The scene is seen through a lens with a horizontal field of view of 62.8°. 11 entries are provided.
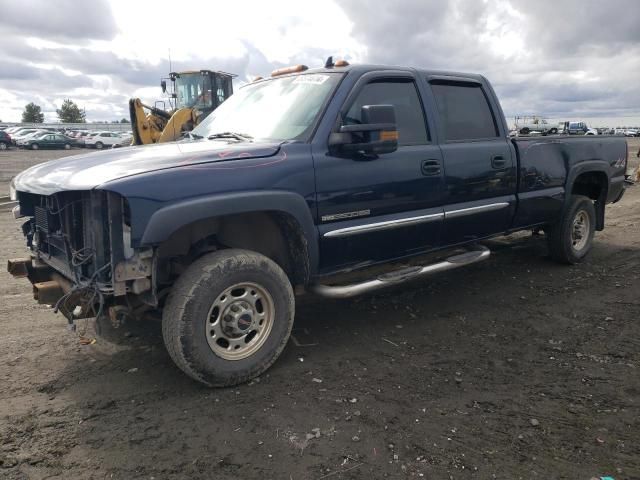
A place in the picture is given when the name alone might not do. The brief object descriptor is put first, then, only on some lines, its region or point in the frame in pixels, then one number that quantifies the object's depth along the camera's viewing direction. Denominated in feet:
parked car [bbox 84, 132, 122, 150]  139.03
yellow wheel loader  38.65
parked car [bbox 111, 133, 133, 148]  141.40
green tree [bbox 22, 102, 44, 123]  264.93
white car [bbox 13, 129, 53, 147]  128.88
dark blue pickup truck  10.29
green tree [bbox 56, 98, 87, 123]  266.98
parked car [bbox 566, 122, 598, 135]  156.40
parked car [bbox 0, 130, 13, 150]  123.95
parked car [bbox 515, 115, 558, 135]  148.50
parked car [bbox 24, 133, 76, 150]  128.98
